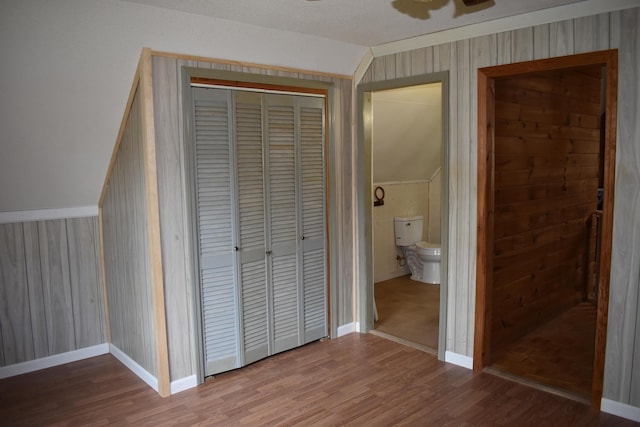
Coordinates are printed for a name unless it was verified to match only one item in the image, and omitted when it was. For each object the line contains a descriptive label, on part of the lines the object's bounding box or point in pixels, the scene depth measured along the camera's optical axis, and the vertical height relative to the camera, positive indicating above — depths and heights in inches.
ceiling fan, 105.3 +38.3
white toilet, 215.6 -33.7
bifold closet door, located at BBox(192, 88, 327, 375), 125.0 -11.6
